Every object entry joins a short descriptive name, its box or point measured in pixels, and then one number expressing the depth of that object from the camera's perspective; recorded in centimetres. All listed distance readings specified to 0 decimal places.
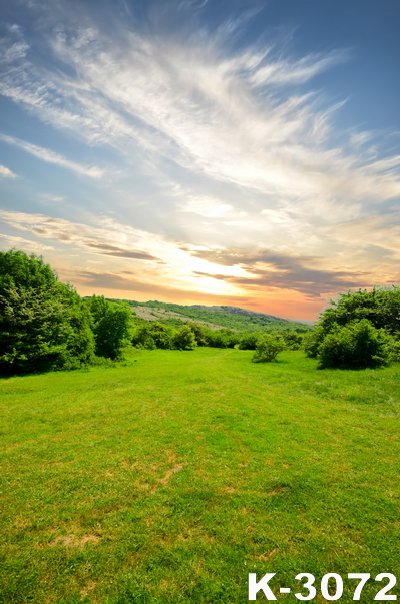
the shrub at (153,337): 9250
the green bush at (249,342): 10294
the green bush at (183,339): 10100
